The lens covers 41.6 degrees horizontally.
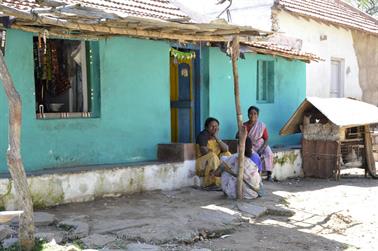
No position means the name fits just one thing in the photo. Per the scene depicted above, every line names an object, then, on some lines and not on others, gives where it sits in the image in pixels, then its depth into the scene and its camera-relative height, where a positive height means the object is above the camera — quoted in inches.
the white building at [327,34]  508.7 +73.0
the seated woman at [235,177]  301.6 -47.3
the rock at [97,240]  199.1 -56.9
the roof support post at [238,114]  292.7 -8.9
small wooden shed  409.4 -32.0
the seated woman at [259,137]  384.5 -29.2
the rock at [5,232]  202.0 -53.7
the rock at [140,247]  195.7 -58.3
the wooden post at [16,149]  178.1 -16.9
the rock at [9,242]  188.9 -53.8
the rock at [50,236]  199.9 -54.7
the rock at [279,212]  280.2 -63.6
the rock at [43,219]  230.1 -55.1
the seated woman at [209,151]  338.3 -35.7
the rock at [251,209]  268.9 -60.8
